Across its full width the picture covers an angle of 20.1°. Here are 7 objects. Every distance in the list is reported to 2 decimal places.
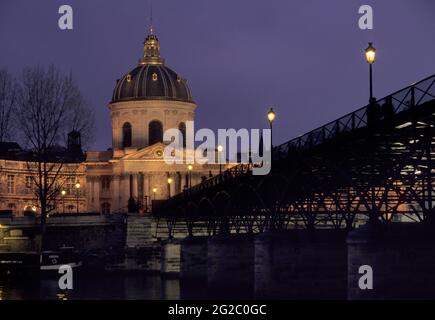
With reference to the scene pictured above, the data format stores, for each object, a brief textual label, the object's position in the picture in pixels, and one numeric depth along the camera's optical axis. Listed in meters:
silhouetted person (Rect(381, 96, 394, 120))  53.56
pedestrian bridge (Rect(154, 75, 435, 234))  53.81
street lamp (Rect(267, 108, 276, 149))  73.38
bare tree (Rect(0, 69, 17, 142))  144.98
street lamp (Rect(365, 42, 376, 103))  54.69
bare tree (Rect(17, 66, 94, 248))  132.75
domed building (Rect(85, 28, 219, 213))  173.70
